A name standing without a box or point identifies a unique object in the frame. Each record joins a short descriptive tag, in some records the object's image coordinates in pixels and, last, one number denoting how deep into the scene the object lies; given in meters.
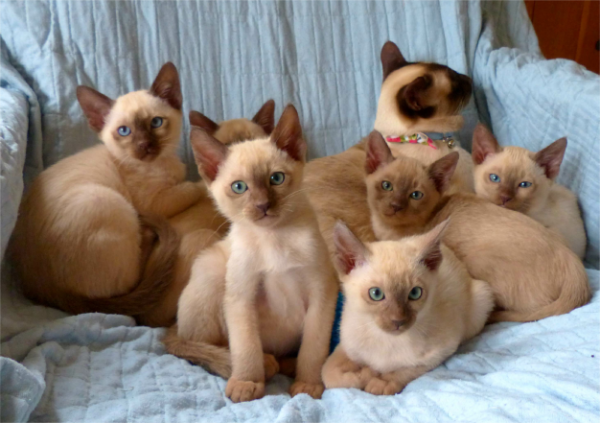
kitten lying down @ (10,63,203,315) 0.67
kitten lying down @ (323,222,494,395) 0.55
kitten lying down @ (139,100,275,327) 0.69
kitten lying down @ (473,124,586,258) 0.73
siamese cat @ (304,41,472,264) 0.78
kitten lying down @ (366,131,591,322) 0.63
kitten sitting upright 0.59
